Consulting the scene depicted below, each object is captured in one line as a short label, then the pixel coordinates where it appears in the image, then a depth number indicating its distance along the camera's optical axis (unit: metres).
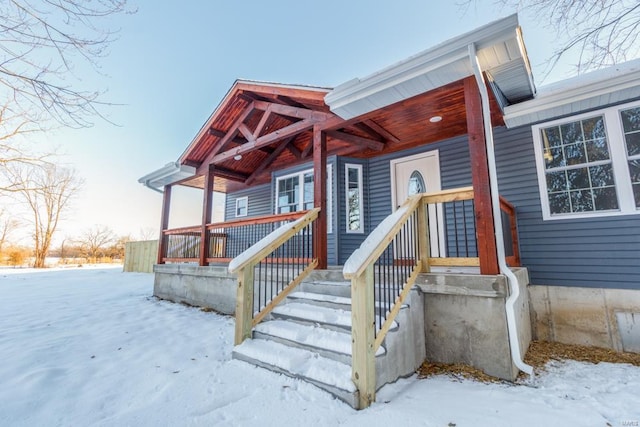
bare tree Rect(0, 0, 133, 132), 2.18
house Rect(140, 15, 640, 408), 2.73
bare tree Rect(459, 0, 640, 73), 3.23
